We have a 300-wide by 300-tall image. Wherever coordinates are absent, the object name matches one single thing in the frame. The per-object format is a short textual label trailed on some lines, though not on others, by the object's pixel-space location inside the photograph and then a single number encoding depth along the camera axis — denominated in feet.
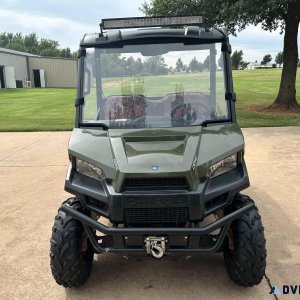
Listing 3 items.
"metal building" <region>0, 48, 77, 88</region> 124.04
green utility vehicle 8.70
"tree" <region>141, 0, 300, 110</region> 31.63
